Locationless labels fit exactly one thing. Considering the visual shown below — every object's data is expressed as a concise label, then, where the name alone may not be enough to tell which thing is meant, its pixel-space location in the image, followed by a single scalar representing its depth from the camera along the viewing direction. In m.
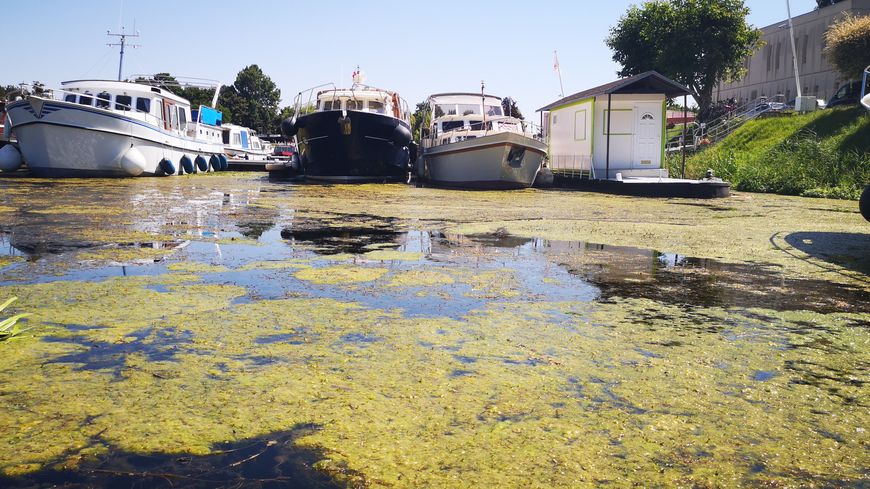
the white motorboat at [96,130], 18.66
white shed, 16.70
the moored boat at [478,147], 17.14
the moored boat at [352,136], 18.73
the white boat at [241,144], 34.25
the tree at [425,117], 21.59
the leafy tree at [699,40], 36.31
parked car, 25.52
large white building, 44.16
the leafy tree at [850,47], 26.97
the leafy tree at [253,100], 70.06
